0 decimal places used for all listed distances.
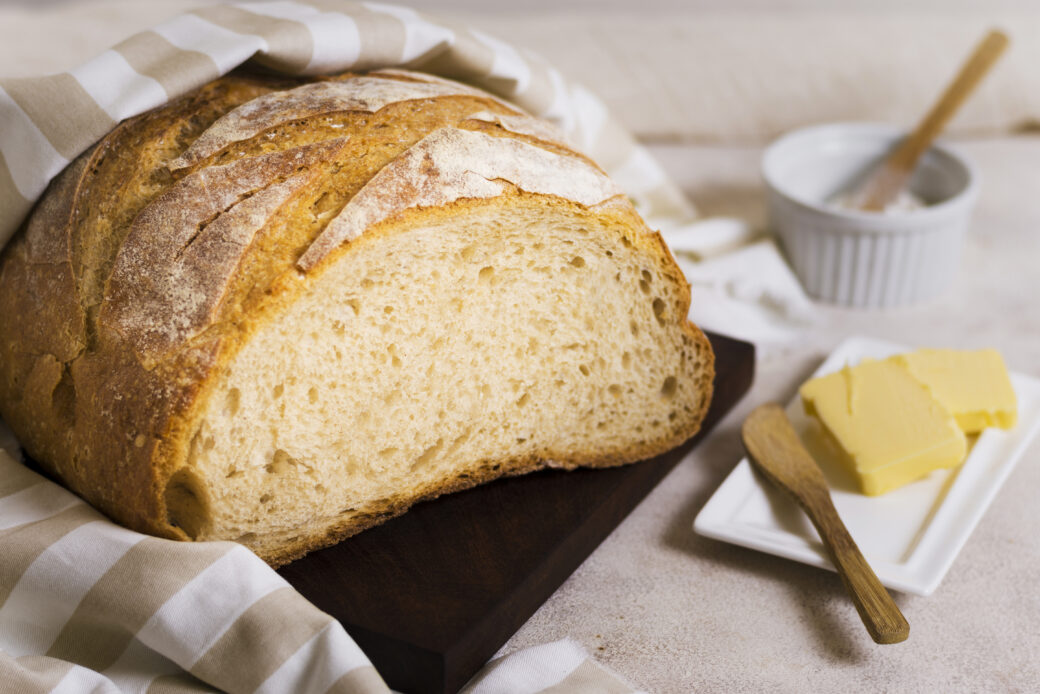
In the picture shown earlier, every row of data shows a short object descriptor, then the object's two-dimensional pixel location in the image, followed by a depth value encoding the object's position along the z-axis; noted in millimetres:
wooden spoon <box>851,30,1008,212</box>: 993
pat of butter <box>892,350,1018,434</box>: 837
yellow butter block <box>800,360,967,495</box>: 810
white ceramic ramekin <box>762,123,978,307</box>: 958
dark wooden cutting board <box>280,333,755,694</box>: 747
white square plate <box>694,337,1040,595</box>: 780
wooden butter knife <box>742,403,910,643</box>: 752
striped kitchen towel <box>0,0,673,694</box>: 727
